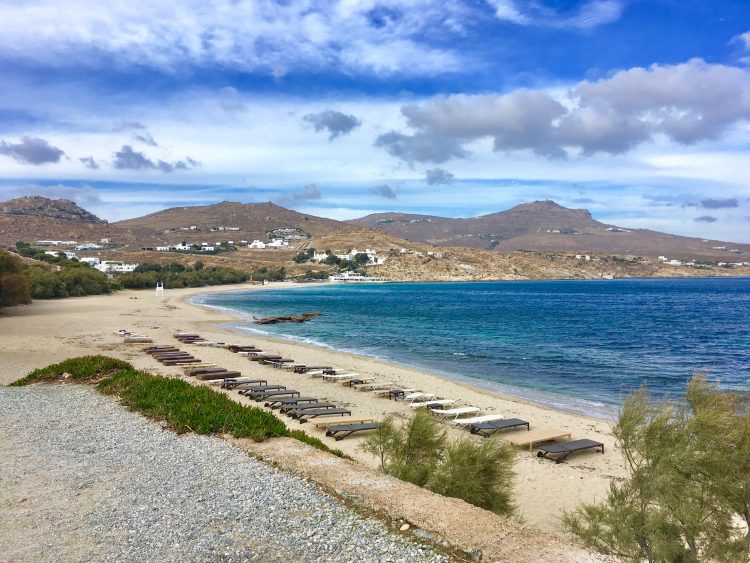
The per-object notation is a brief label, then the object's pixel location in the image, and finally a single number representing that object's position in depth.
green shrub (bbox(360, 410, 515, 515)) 8.61
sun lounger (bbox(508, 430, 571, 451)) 14.34
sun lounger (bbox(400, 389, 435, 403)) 19.81
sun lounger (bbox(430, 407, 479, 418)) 17.22
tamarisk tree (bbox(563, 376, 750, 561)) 6.34
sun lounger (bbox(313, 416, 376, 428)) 15.59
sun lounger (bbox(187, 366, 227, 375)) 22.85
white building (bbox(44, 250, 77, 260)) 112.94
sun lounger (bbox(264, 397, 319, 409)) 17.89
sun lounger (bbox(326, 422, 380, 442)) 14.82
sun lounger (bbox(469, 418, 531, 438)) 15.48
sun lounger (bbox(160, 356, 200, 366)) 25.23
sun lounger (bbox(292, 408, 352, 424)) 16.66
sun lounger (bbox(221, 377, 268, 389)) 20.78
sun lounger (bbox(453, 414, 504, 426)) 15.98
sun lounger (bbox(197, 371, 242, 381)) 22.22
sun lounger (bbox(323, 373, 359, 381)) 23.08
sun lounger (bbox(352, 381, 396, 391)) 21.61
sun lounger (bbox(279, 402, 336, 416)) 17.12
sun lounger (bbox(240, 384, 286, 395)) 19.67
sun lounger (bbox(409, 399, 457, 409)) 18.38
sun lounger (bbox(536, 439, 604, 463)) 13.56
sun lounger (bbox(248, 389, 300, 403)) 18.84
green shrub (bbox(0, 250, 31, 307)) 44.91
